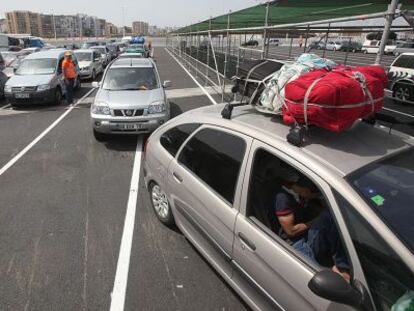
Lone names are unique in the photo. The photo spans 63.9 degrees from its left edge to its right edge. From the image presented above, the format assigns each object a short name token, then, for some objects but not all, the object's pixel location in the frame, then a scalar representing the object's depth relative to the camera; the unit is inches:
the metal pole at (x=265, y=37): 292.9
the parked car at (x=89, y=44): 1294.3
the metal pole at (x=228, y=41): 443.7
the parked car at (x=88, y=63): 689.2
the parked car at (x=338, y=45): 569.5
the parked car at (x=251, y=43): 589.1
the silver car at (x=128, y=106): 270.5
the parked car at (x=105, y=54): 936.6
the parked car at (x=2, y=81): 476.7
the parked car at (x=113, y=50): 1166.3
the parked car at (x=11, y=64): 686.8
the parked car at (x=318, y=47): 439.4
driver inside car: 93.4
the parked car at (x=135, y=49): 1028.2
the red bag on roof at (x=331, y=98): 88.1
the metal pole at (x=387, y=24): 144.3
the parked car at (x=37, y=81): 422.3
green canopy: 262.4
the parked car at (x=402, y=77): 473.7
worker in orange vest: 443.5
